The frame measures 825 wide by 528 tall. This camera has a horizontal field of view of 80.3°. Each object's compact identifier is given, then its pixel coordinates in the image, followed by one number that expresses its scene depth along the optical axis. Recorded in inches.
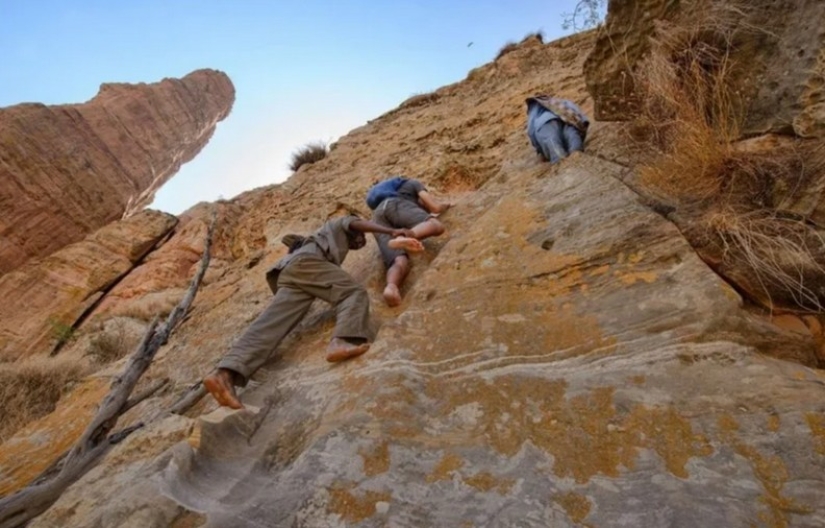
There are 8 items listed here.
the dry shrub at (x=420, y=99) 470.0
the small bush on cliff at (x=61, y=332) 372.2
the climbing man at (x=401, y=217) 161.9
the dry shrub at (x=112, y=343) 293.1
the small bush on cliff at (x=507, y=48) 482.4
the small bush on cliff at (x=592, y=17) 177.7
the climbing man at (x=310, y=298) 133.9
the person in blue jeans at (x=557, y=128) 181.9
